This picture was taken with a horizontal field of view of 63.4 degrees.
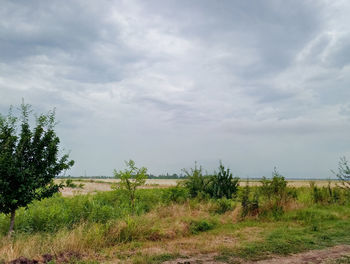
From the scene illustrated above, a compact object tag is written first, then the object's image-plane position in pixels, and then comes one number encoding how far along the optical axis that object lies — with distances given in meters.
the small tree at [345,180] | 16.47
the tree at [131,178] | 12.34
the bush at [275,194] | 13.10
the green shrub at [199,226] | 10.46
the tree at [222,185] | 17.27
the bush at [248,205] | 12.65
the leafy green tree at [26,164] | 7.89
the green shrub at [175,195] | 15.59
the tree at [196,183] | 17.53
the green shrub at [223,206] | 13.69
